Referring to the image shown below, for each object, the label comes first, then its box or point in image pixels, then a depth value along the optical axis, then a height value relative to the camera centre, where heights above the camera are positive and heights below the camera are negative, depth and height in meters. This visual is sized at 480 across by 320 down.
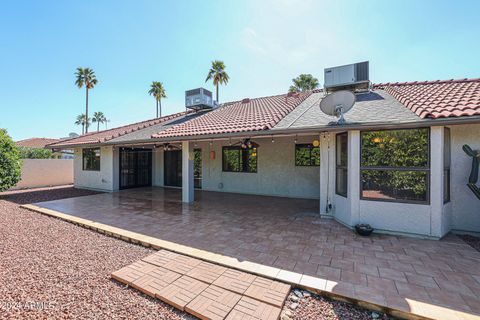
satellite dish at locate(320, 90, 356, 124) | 5.46 +1.50
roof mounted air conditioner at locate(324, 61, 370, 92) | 8.51 +3.40
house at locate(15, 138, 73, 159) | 26.31 +2.47
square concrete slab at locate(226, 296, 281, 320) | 2.43 -1.84
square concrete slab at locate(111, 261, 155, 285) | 3.24 -1.85
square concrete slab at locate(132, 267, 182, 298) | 2.99 -1.86
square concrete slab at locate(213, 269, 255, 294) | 3.01 -1.86
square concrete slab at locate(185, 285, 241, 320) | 2.49 -1.85
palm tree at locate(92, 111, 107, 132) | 59.50 +12.29
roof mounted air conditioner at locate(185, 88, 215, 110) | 13.15 +3.87
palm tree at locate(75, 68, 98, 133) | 28.12 +11.22
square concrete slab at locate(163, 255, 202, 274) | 3.57 -1.87
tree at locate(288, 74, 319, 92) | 23.47 +8.72
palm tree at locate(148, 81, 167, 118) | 31.98 +10.68
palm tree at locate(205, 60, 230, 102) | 24.88 +10.37
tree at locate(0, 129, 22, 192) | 9.84 -0.13
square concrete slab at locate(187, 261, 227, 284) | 3.28 -1.87
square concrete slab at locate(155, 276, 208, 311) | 2.73 -1.86
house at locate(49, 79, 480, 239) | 4.76 +0.23
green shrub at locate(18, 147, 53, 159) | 16.78 +0.59
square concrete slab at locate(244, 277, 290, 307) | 2.73 -1.85
